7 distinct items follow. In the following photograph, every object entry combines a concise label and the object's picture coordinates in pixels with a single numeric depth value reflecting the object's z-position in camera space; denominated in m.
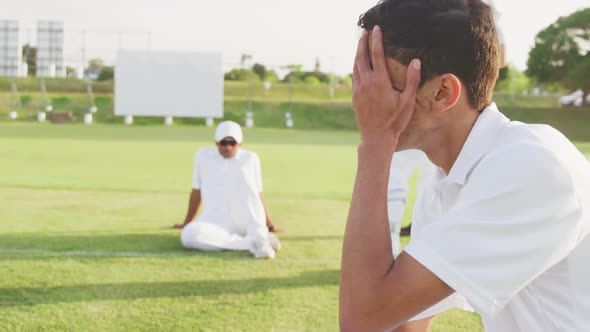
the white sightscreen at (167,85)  48.78
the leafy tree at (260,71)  60.27
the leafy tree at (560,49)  65.00
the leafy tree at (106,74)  58.16
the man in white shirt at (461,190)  1.82
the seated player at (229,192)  7.77
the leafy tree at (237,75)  55.56
